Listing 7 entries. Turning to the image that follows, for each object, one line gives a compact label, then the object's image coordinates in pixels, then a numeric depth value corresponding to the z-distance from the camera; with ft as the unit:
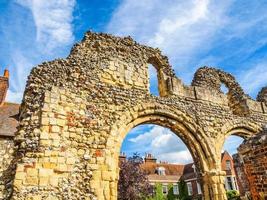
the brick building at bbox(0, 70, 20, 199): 35.47
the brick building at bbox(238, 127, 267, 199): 16.17
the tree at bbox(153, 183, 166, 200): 95.12
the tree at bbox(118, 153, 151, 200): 67.46
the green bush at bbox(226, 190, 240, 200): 82.90
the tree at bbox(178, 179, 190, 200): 101.71
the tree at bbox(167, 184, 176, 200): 99.75
